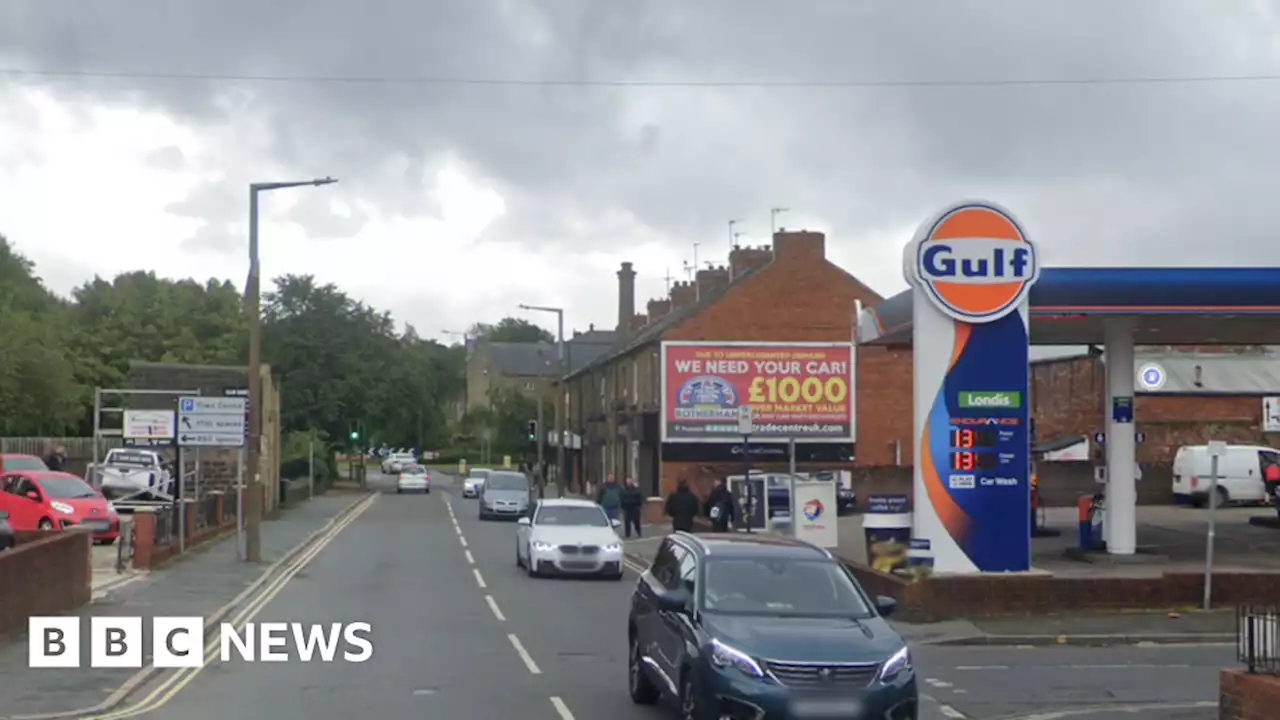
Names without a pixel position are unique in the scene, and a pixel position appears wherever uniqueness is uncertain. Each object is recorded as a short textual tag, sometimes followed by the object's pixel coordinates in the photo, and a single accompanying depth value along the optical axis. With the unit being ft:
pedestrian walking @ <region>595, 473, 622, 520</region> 122.83
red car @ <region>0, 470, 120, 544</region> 101.40
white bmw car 87.66
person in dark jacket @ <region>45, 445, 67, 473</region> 145.79
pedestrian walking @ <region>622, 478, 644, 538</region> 125.39
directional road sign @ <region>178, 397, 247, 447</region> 98.48
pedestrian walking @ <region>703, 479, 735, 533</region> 99.09
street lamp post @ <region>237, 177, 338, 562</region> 95.61
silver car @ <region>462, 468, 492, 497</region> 234.99
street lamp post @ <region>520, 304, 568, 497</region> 167.32
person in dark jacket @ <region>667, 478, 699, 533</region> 100.48
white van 143.23
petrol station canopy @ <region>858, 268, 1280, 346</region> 73.82
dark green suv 33.65
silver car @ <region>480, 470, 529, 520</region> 164.55
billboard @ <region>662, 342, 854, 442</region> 164.04
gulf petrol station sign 69.77
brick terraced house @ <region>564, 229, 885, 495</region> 164.25
